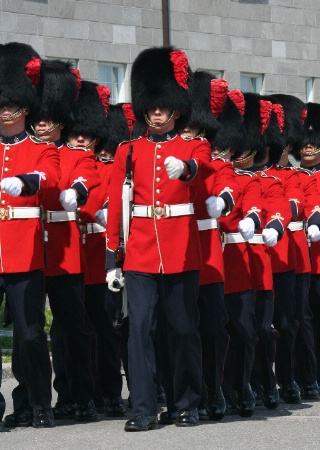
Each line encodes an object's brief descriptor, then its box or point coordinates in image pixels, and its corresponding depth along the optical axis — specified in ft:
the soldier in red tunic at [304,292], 75.39
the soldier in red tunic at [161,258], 59.33
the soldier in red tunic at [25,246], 59.38
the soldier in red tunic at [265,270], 69.48
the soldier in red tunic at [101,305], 67.11
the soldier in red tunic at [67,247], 62.86
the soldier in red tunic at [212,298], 63.32
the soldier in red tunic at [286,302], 73.17
